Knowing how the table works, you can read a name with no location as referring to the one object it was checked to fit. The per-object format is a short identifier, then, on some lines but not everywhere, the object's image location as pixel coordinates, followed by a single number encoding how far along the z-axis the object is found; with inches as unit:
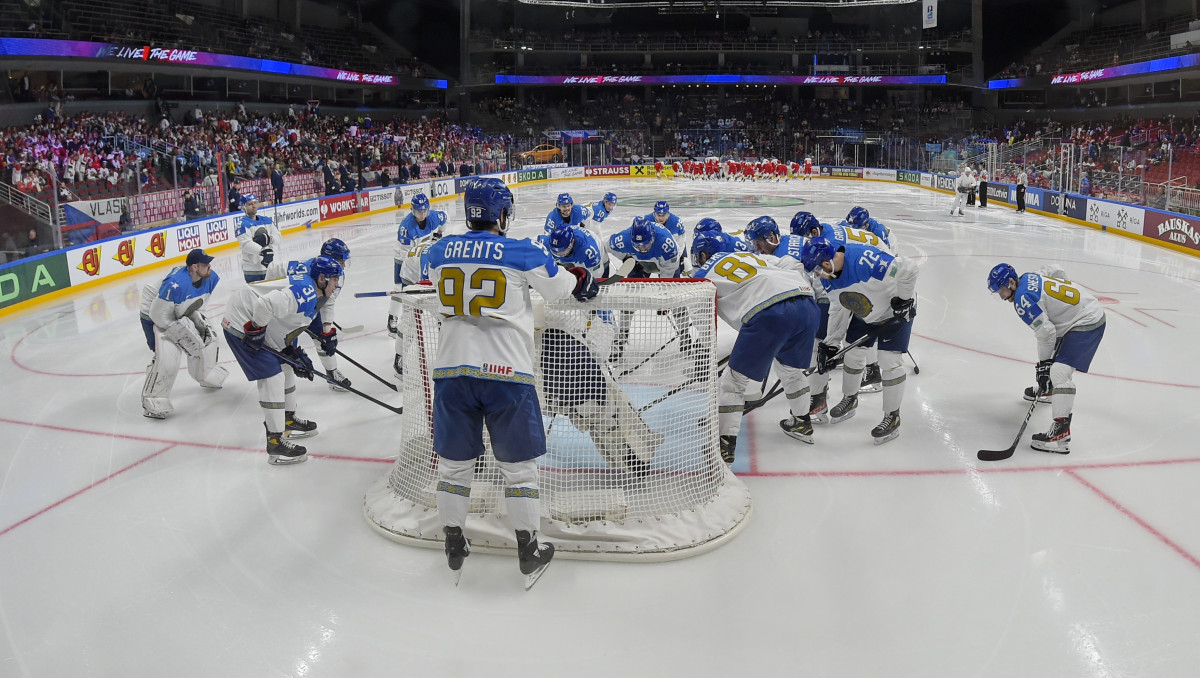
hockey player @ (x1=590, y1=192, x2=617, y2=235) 443.8
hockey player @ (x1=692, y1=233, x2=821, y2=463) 226.7
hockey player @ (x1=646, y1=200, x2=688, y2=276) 390.3
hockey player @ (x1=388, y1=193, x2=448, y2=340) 372.5
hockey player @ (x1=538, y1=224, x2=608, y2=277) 269.1
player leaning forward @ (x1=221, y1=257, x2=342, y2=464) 231.1
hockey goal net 192.7
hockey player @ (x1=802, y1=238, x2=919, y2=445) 248.4
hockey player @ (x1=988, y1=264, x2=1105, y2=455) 243.1
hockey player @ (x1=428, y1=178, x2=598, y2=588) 161.6
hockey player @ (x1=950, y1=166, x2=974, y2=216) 929.3
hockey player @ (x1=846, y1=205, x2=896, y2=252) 333.4
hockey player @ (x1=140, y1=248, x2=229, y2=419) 287.6
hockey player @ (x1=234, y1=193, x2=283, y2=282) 367.9
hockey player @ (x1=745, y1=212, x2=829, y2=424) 259.6
